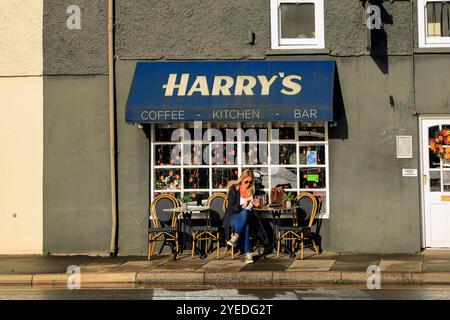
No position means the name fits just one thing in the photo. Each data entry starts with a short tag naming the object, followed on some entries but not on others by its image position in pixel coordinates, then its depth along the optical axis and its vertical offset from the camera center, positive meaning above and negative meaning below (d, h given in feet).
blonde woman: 46.09 -1.63
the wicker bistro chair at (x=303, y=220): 47.73 -2.52
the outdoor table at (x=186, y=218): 47.68 -2.34
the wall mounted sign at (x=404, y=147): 48.34 +1.95
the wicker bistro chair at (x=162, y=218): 48.52 -2.31
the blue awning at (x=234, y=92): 47.42 +5.43
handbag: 48.47 -1.00
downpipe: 49.47 +3.33
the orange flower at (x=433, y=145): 48.42 +2.06
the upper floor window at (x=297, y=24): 49.70 +9.98
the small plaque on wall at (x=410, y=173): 48.26 +0.35
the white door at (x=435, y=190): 48.34 -0.72
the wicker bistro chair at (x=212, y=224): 47.75 -2.75
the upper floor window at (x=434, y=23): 48.65 +9.73
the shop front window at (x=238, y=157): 49.65 +1.50
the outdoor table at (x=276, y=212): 47.29 -2.03
